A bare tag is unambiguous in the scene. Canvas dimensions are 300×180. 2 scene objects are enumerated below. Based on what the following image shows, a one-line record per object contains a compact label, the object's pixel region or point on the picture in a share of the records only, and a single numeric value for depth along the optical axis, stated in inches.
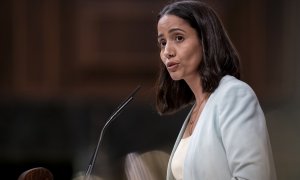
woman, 323.3
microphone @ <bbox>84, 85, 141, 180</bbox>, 331.8
